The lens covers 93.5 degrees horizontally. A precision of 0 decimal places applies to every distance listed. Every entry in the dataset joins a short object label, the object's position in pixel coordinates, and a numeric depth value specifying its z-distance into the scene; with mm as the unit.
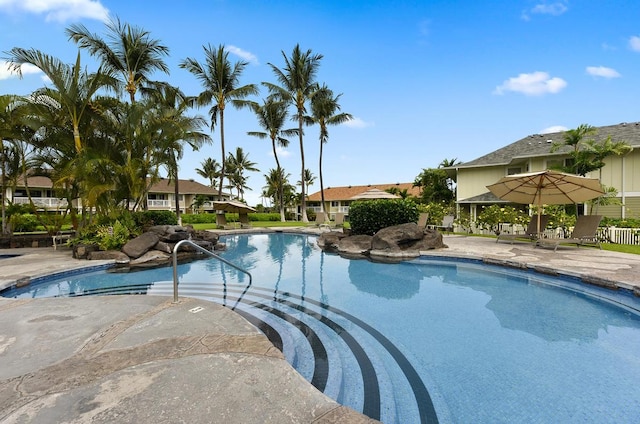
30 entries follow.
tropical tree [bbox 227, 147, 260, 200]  42812
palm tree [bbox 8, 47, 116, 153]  8750
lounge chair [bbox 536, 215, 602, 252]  8868
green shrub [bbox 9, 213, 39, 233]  12570
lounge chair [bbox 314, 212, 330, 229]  21141
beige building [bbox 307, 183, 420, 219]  42344
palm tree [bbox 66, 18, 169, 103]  14828
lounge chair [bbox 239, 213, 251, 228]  20650
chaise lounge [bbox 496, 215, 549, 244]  10205
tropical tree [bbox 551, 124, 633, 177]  14266
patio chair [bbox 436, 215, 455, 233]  15531
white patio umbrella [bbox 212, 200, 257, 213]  18719
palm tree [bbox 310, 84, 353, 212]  27031
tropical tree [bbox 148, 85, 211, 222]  11320
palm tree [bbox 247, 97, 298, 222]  27838
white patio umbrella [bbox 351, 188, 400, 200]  12230
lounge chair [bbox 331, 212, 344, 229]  18834
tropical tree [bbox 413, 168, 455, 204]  23875
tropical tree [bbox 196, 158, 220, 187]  48031
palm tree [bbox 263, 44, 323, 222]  25141
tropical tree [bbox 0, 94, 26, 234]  9656
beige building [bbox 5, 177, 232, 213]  27312
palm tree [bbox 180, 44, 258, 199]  21953
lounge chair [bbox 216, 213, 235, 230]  20130
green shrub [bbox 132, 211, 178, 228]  11266
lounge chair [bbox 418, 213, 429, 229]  12078
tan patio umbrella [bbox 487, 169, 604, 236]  9086
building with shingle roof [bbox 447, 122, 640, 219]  16078
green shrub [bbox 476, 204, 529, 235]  13266
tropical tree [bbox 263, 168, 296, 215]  41906
